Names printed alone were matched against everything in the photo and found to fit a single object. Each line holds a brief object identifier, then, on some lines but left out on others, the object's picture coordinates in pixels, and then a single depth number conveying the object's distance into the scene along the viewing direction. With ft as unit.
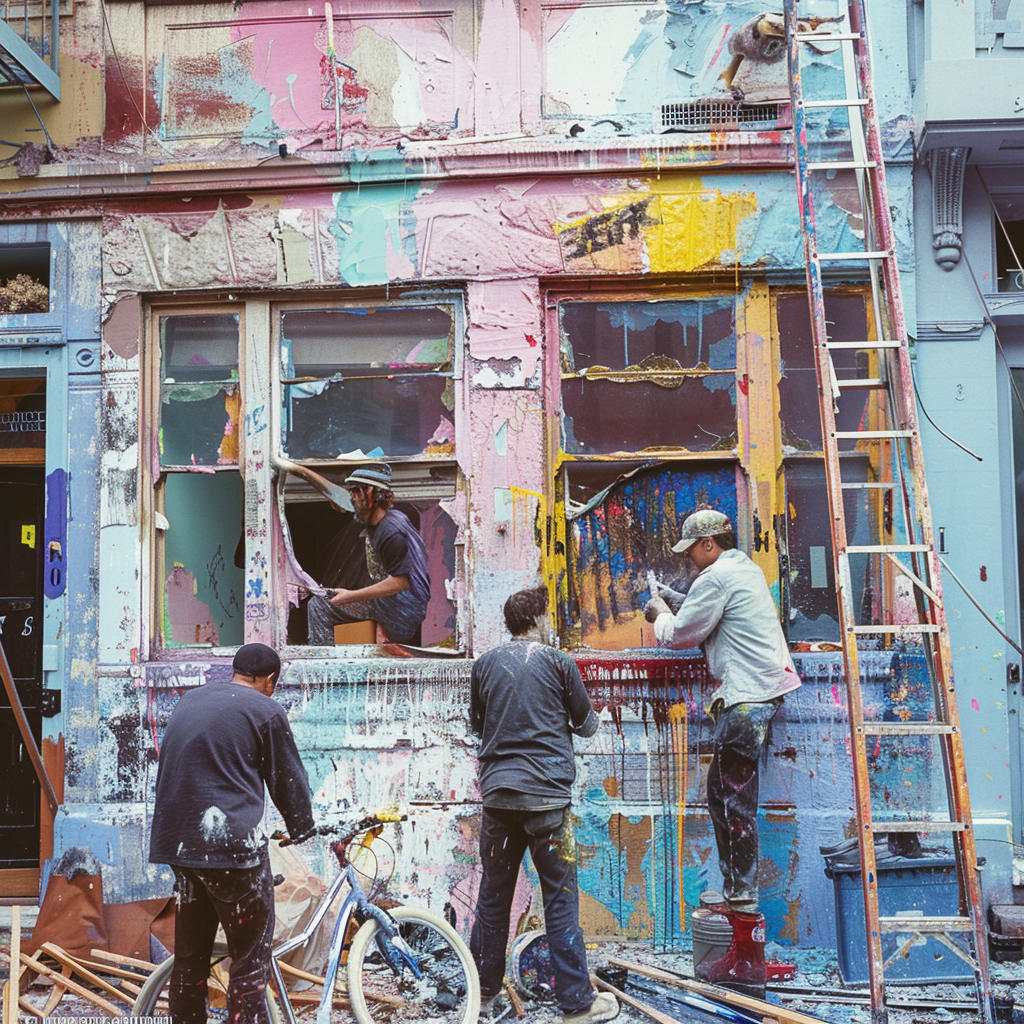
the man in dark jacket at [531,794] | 14.98
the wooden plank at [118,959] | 16.66
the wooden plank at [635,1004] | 14.82
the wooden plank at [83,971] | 16.05
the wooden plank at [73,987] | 15.64
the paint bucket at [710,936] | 16.25
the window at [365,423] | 20.15
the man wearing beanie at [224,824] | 12.64
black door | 21.16
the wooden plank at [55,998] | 15.65
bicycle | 14.03
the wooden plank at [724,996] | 14.43
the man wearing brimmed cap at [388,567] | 20.07
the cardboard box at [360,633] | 20.08
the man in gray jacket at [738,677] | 16.87
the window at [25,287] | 20.85
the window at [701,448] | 19.30
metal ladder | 14.62
